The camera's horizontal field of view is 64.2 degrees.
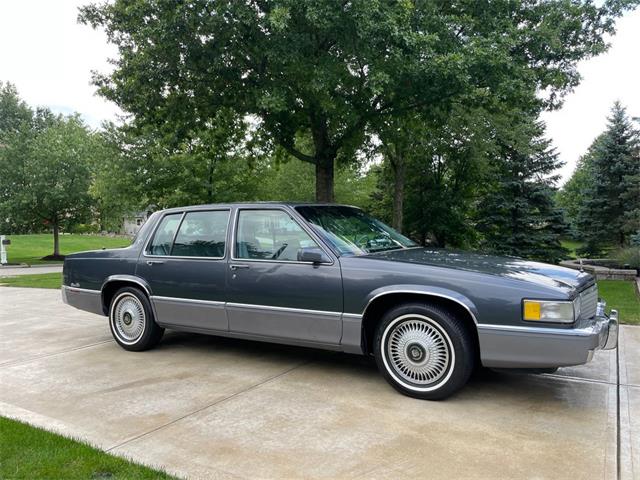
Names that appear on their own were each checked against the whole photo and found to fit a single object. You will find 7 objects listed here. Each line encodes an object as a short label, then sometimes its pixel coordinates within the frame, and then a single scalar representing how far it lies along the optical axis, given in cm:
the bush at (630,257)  1408
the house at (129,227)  5491
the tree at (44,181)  2762
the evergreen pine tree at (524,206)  2047
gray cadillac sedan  385
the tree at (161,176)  2206
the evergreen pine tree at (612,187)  2175
